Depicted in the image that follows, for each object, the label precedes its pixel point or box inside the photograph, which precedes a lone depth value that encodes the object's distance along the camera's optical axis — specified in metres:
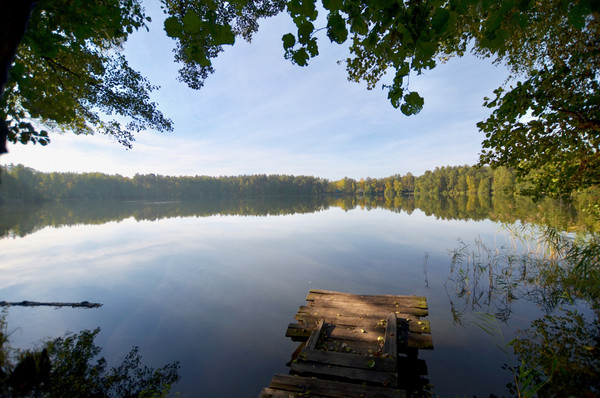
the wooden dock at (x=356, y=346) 3.79
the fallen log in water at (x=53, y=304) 7.73
